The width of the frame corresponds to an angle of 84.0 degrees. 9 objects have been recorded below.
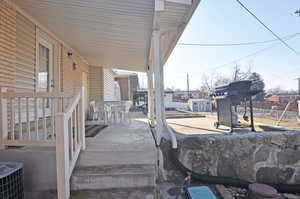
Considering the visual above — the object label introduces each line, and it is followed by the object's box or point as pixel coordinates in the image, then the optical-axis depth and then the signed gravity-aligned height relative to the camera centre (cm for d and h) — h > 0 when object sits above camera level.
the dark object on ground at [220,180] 266 -129
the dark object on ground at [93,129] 365 -61
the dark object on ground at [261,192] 220 -122
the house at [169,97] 2033 +84
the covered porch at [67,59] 220 +98
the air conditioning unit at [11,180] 167 -78
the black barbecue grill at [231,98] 345 +9
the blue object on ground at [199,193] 200 -111
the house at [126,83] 1418 +193
